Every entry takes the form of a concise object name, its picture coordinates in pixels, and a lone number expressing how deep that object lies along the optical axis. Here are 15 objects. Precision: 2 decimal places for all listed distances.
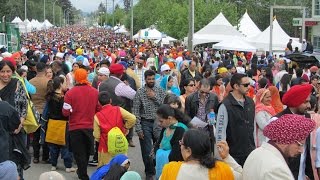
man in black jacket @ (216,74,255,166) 6.90
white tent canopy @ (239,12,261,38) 43.63
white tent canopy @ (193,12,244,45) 33.59
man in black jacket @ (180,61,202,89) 14.17
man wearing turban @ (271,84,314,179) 5.75
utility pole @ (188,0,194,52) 28.30
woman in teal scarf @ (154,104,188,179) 6.58
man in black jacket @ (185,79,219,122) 8.71
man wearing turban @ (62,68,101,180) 8.92
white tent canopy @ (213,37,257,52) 27.83
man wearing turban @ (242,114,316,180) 3.96
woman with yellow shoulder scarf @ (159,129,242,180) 4.57
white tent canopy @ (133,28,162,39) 47.53
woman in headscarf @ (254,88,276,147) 7.31
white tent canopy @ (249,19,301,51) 32.50
